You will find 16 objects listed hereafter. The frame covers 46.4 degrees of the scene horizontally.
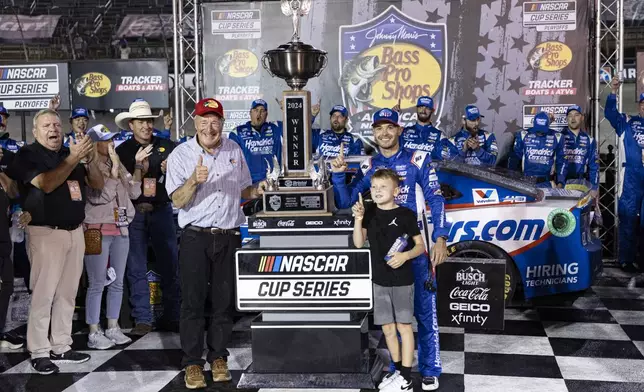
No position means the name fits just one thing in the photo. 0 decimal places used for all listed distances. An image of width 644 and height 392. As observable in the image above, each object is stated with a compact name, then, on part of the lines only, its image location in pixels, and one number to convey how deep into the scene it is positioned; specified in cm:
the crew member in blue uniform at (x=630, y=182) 889
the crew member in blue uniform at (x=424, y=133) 923
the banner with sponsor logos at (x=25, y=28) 1784
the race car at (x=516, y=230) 648
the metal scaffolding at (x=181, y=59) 977
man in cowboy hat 629
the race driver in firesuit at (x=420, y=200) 465
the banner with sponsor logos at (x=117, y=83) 1063
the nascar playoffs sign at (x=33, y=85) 1080
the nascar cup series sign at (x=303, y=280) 472
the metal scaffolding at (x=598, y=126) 900
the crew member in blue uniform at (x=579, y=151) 916
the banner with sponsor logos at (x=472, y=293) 553
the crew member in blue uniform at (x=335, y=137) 943
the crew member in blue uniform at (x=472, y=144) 920
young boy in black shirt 452
